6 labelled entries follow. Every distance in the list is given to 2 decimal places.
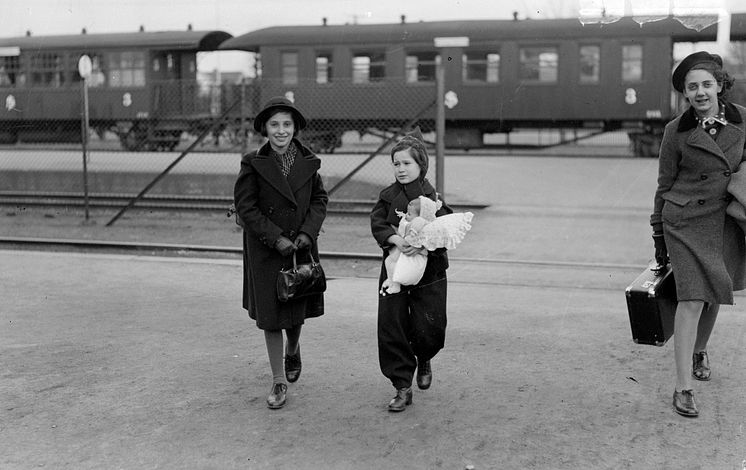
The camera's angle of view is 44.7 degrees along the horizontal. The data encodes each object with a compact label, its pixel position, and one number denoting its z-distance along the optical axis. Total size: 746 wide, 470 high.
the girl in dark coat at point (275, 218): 5.05
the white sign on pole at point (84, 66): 13.81
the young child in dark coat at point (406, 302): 4.85
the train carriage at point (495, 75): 22.69
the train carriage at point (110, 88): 26.31
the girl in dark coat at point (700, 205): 4.72
